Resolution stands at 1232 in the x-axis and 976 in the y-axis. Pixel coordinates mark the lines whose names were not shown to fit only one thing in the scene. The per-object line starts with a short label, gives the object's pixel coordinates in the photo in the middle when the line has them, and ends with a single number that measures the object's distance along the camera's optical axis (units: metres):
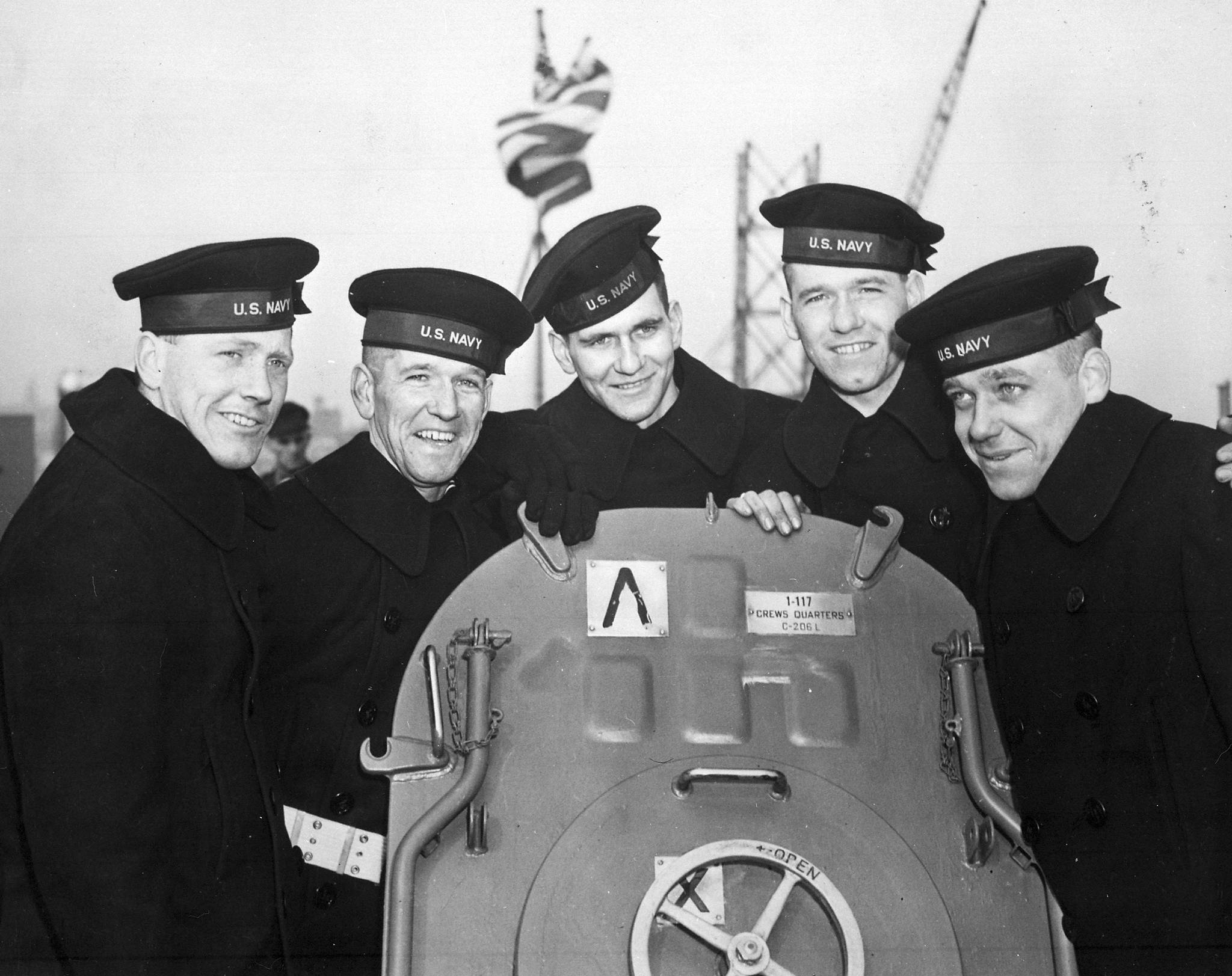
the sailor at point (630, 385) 2.86
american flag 3.02
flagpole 2.91
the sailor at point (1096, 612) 2.32
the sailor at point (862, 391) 2.83
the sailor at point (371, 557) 2.49
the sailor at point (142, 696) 2.20
